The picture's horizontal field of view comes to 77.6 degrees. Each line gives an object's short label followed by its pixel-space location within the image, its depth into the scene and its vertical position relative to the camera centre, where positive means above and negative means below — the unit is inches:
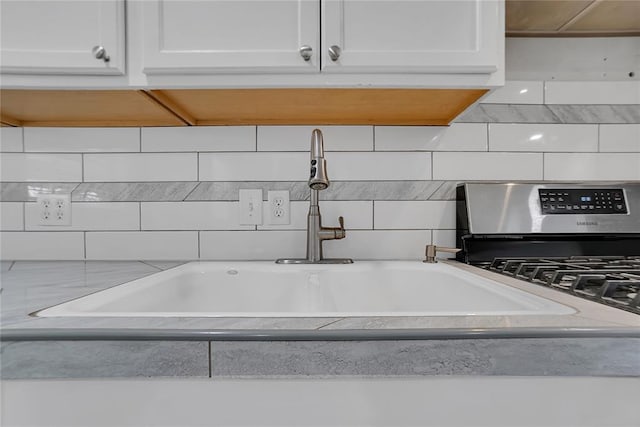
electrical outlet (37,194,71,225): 46.5 -0.2
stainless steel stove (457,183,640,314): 42.3 -1.7
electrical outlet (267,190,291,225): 46.3 -0.1
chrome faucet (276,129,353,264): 41.6 -3.0
